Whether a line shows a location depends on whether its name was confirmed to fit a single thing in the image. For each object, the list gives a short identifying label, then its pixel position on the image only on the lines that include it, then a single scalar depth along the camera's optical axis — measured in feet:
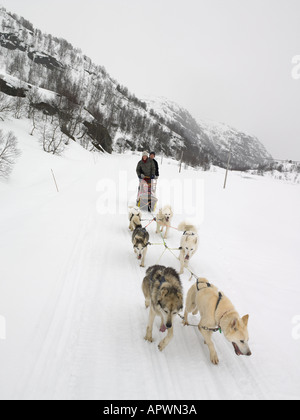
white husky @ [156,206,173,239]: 22.16
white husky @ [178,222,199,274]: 15.54
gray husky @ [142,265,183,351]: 8.39
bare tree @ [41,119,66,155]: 86.79
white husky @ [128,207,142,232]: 21.39
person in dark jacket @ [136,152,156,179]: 30.78
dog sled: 30.99
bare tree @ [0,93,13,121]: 88.13
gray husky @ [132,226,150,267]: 16.17
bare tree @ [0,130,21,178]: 44.91
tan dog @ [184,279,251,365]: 7.62
